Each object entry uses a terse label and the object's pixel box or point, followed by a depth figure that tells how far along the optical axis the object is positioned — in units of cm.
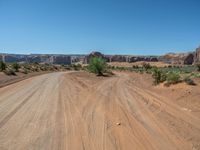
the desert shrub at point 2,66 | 2835
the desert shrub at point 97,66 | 2910
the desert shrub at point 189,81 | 1186
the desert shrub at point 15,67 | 3166
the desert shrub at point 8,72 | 2470
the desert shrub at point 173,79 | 1292
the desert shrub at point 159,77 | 1522
